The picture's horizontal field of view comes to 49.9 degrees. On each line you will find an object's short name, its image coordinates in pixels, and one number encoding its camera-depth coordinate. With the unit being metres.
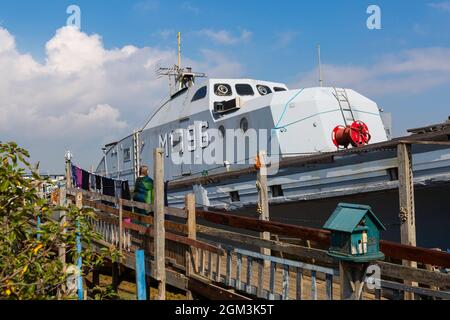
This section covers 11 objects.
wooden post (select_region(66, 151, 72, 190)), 14.26
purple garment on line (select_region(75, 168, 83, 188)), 14.87
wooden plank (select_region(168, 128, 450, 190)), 7.54
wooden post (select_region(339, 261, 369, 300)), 3.75
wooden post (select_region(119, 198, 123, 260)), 8.94
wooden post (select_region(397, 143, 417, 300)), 6.51
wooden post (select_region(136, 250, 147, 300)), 6.78
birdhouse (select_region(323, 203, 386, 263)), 3.70
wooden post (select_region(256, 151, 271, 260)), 8.38
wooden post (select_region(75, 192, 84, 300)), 4.63
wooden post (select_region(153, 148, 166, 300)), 7.18
